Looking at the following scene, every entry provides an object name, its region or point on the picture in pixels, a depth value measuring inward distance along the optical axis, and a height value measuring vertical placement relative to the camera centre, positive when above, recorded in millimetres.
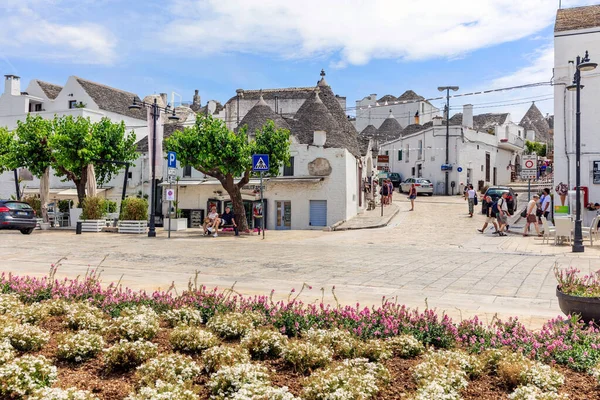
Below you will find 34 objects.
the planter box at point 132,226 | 23906 -1277
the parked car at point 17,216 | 22703 -791
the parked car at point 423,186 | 45312 +1339
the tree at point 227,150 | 22203 +2262
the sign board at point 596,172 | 23295 +1372
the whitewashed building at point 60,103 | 42156 +8344
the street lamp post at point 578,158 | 14938 +1364
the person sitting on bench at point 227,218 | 23638 -853
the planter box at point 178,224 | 26391 -1285
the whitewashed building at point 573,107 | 23500 +4458
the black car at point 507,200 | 28500 +249
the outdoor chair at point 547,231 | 17144 -1000
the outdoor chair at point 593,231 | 16188 -946
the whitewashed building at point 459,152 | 47531 +4948
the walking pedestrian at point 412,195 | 31984 +367
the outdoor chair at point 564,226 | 16484 -803
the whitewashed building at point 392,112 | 67562 +12348
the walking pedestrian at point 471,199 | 27797 +113
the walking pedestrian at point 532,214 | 19875 -506
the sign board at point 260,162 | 19859 +1493
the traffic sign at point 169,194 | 21516 +218
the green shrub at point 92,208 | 25109 -439
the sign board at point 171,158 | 21453 +1773
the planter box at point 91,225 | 24703 -1265
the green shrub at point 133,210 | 24295 -514
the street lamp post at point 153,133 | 22289 +3012
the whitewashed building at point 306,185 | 29578 +907
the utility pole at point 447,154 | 46625 +4354
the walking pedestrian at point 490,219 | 20950 -747
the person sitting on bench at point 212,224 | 22109 -1071
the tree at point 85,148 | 26906 +2888
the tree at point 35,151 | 27938 +2645
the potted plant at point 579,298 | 5699 -1102
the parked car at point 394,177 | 52781 +2494
